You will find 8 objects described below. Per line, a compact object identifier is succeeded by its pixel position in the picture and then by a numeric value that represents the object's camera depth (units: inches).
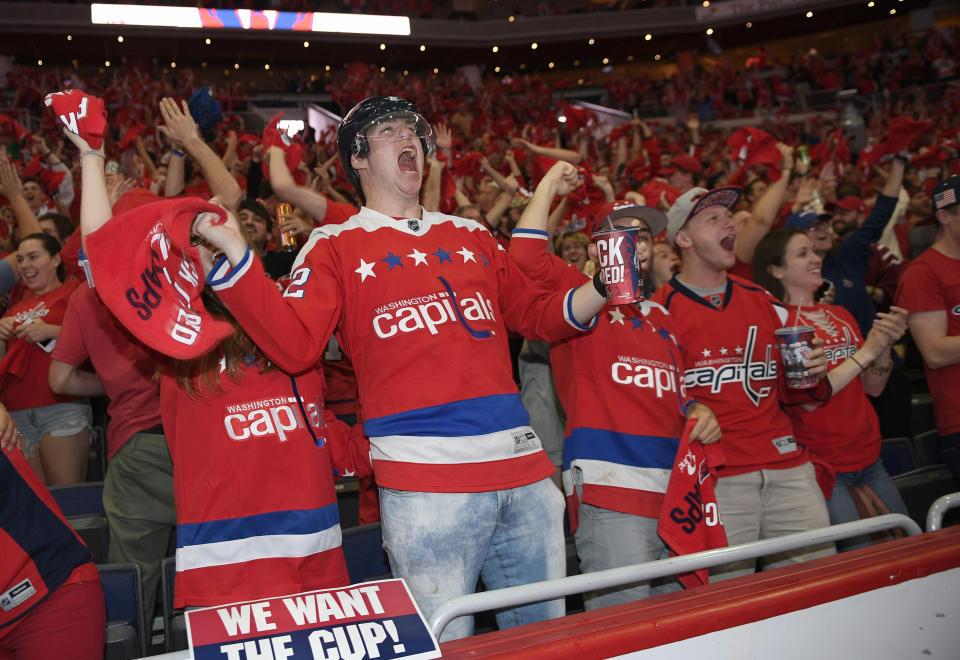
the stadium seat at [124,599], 95.4
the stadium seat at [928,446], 182.7
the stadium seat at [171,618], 90.3
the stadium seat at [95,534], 116.2
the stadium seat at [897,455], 177.2
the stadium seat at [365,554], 110.3
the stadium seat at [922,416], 206.4
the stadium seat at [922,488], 151.2
